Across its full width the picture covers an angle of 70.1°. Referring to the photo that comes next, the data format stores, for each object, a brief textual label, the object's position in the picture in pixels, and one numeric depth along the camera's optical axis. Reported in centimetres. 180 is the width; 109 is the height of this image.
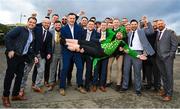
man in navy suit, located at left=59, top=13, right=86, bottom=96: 338
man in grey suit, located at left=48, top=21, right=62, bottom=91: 360
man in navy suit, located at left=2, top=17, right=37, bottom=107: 284
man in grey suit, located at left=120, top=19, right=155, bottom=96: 350
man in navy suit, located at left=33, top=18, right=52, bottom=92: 341
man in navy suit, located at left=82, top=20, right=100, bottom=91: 352
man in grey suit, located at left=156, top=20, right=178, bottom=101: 333
